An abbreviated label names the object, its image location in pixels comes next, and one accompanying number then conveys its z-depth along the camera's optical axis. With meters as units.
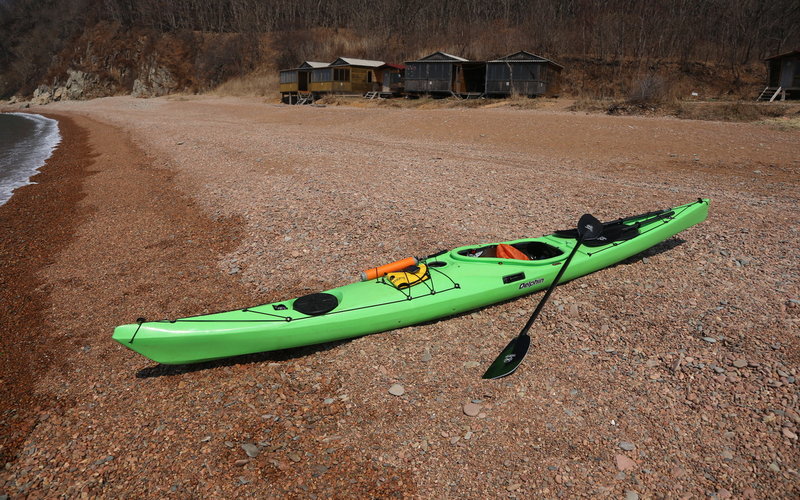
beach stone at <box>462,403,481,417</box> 4.06
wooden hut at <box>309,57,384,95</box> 37.88
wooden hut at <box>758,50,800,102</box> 24.41
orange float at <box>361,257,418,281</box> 5.44
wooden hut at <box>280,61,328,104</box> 40.65
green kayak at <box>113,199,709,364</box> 4.39
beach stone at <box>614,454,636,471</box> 3.49
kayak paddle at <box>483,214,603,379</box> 4.42
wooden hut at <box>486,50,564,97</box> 29.53
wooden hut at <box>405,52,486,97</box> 32.25
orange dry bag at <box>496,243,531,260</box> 5.96
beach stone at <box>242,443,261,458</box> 3.67
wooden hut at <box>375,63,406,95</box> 37.91
